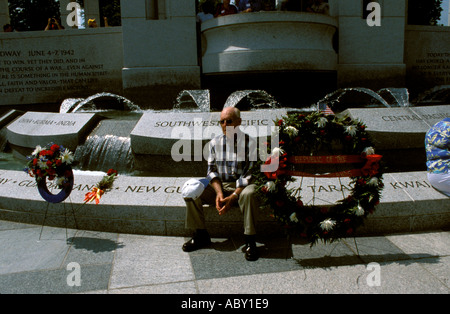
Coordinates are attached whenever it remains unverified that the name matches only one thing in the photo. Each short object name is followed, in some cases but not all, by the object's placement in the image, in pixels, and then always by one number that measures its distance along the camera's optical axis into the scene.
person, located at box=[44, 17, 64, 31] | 13.32
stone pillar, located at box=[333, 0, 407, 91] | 11.27
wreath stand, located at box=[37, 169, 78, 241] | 4.27
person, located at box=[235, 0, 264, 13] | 10.55
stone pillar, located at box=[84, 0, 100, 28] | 18.33
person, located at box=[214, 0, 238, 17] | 10.59
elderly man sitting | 3.94
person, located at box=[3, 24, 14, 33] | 13.94
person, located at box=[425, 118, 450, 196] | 4.33
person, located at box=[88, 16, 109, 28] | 13.34
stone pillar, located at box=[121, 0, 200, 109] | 11.11
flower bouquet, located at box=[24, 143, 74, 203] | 4.21
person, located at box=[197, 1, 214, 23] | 11.60
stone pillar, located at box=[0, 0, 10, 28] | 15.60
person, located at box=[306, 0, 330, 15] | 11.02
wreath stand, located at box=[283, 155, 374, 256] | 3.77
